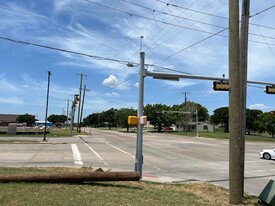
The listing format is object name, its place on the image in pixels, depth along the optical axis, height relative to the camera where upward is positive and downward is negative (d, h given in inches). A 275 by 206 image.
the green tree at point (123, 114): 2839.6 +85.2
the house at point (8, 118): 4514.3 -12.6
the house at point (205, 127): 3382.9 -55.4
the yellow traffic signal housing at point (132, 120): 325.5 +1.3
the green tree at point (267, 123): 2397.4 +22.3
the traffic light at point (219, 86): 474.6 +79.5
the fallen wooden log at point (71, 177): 236.4 -62.4
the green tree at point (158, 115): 2628.0 +75.5
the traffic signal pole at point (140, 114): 324.4 +9.9
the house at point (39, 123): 4227.5 -96.1
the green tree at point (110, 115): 3913.5 +90.4
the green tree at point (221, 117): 3386.1 +105.3
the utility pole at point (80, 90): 1851.3 +163.5
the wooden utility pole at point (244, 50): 276.2 +94.9
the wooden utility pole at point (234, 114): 240.3 +11.1
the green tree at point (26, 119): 4358.9 -23.8
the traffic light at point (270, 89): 556.7 +89.0
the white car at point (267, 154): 685.4 -88.2
